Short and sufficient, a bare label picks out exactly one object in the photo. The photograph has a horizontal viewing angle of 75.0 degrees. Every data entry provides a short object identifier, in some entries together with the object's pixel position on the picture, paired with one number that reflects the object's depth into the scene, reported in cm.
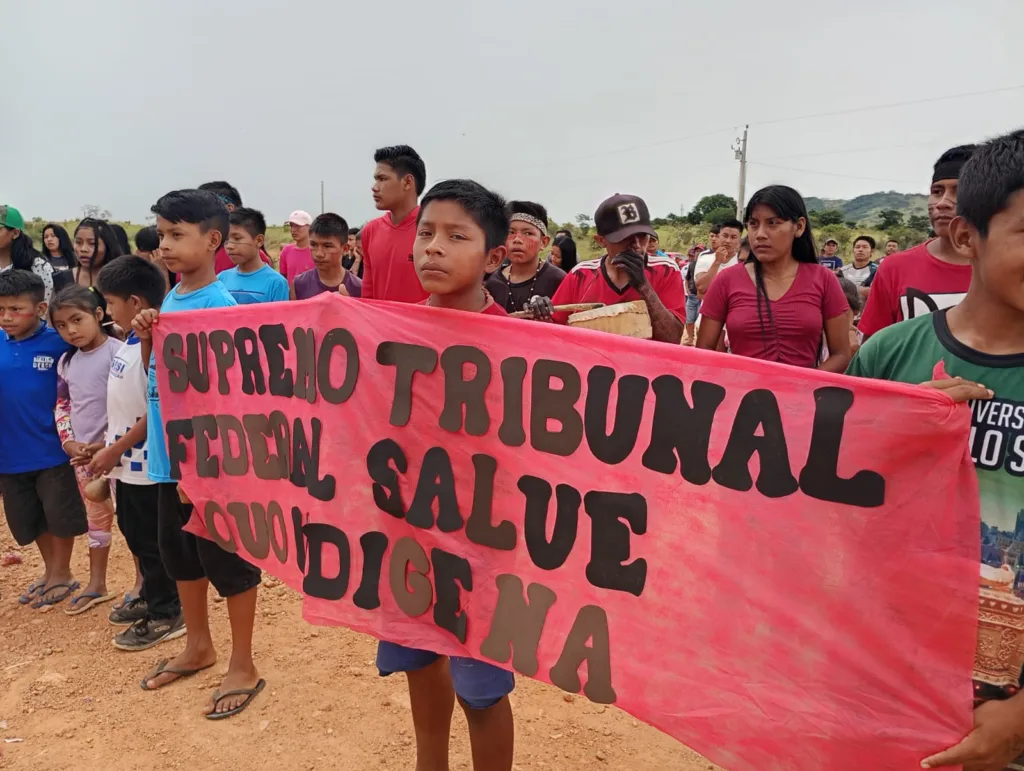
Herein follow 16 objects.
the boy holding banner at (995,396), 146
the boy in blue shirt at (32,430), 406
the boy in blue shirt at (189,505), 309
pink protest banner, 156
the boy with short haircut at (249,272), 472
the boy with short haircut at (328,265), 569
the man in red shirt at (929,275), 301
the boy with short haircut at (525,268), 432
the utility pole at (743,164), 3222
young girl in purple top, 389
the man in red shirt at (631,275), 337
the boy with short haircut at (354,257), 1057
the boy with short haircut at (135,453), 343
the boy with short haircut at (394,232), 439
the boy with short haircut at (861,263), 1118
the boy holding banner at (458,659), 216
